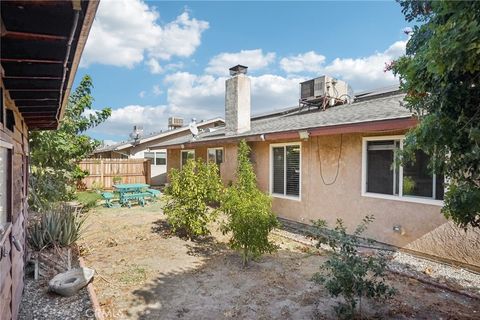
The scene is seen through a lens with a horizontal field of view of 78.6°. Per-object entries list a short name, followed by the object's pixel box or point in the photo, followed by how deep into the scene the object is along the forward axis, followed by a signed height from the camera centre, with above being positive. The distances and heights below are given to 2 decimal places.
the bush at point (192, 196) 7.49 -1.01
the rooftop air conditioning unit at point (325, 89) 12.27 +2.96
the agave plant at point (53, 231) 6.06 -1.58
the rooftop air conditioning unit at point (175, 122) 28.34 +3.42
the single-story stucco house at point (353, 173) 6.12 -0.39
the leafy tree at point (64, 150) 9.41 +0.22
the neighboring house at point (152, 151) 22.56 +0.49
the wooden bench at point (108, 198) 12.40 -1.73
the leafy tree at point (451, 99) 1.94 +0.55
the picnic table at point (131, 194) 12.73 -1.64
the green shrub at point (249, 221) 5.52 -1.22
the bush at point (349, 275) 3.67 -1.46
